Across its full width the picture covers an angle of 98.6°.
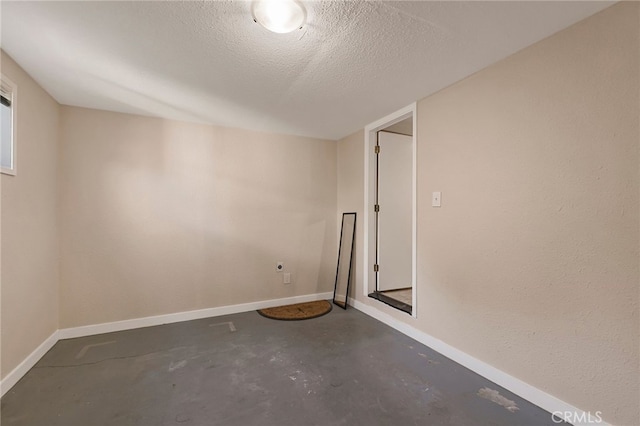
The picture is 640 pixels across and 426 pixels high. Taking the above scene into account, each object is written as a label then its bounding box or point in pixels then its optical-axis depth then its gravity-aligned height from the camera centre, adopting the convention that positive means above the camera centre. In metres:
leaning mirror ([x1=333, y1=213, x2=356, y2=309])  3.72 -0.66
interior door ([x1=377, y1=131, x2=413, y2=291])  3.50 +0.02
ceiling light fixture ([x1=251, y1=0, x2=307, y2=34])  1.42 +1.05
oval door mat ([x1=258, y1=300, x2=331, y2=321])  3.22 -1.23
